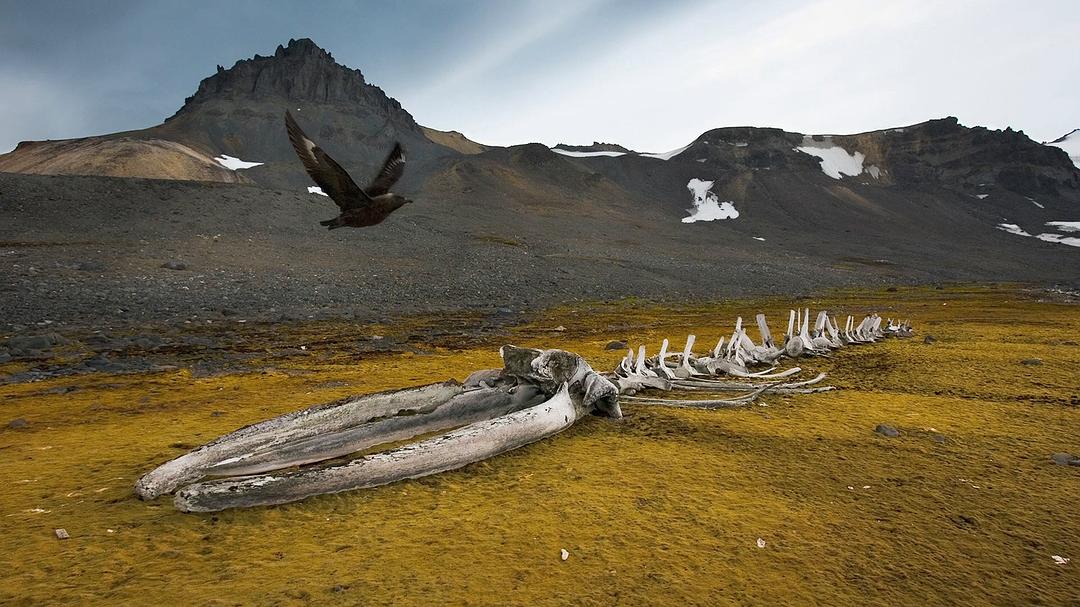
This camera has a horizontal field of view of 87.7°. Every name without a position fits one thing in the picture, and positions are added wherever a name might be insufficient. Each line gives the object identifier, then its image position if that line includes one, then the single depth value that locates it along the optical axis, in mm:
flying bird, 5316
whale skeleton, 3314
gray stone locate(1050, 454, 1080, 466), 4430
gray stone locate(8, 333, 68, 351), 10377
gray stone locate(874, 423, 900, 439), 5258
